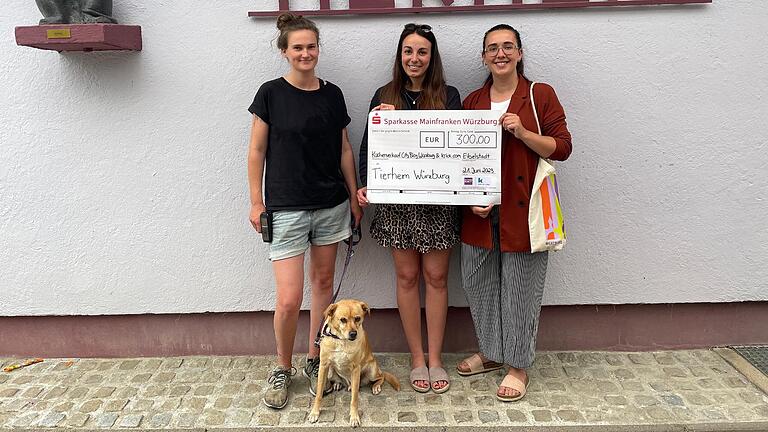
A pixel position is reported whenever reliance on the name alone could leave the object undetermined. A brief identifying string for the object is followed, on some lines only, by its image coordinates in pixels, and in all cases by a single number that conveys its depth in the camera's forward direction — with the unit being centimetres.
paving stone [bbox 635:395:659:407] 349
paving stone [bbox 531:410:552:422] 338
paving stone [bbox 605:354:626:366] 400
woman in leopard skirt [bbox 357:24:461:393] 346
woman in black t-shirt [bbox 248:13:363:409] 336
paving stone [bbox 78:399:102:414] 355
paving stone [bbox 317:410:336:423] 340
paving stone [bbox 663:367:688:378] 381
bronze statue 348
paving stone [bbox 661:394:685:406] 349
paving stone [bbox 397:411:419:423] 340
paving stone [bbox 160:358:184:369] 408
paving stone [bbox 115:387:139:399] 372
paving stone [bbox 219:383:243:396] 372
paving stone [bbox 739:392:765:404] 348
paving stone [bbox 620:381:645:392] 366
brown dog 334
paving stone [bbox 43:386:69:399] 371
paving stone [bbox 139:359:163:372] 405
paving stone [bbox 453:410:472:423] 339
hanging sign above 369
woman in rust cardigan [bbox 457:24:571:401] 331
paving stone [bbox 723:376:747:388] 366
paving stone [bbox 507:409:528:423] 338
